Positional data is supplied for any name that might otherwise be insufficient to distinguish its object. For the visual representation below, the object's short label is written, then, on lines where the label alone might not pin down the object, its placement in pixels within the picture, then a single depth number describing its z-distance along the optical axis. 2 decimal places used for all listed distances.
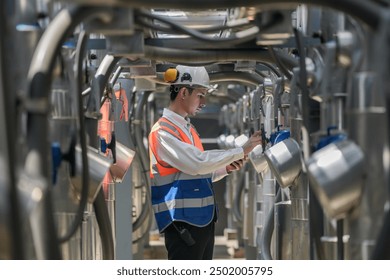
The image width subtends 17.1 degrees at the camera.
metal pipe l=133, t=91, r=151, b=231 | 9.63
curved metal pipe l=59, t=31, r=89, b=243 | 3.51
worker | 5.90
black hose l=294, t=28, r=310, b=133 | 3.57
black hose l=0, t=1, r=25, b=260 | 2.76
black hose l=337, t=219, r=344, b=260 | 3.43
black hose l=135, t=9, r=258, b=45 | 3.53
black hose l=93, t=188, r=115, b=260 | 4.14
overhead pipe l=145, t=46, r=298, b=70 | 4.56
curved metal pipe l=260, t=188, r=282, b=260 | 5.98
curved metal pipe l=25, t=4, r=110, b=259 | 2.97
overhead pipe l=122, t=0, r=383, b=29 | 2.89
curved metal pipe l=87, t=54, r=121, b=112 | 4.17
